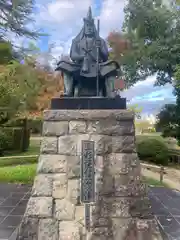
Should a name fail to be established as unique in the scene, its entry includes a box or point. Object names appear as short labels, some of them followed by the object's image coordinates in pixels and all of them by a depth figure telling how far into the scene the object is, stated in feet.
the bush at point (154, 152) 23.38
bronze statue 7.77
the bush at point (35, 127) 38.76
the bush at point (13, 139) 26.24
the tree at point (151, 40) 22.36
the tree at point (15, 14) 32.23
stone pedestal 6.58
